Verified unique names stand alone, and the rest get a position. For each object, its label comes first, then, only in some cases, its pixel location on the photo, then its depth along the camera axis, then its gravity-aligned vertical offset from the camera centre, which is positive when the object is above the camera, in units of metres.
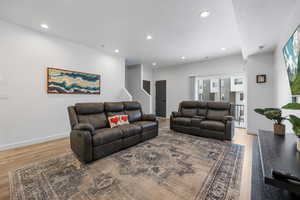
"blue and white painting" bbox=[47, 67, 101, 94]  3.33 +0.50
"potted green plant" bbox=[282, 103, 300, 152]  0.95 -0.17
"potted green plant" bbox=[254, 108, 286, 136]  1.63 -0.23
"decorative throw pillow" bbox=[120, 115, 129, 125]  3.15 -0.50
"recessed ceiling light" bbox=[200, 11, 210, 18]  2.30 +1.56
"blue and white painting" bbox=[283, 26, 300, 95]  1.57 +0.54
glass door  5.23 +0.39
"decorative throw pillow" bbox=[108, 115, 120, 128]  2.99 -0.51
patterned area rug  1.47 -1.07
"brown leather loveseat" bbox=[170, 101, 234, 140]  3.25 -0.58
